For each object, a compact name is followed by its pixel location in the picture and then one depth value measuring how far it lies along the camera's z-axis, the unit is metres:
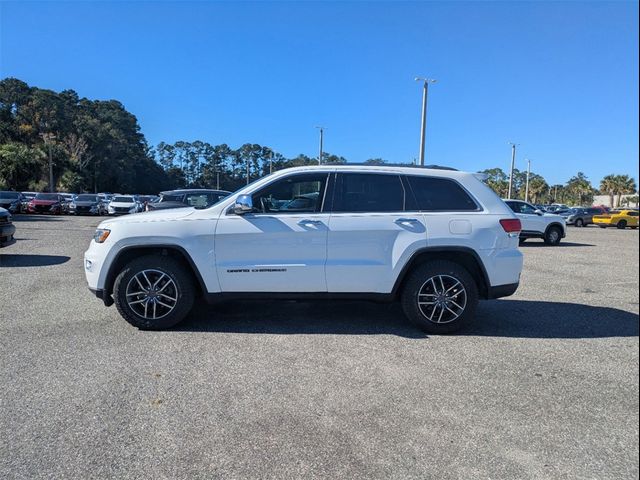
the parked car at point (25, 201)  30.69
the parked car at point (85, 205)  31.38
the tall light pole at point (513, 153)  45.90
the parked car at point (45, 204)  30.36
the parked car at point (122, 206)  30.55
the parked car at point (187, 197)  14.34
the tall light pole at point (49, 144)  49.00
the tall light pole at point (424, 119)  24.56
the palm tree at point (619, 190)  67.44
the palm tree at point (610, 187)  74.01
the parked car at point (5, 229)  9.57
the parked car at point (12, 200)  28.02
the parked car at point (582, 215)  36.09
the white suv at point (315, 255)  4.90
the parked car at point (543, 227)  16.41
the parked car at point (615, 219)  32.41
